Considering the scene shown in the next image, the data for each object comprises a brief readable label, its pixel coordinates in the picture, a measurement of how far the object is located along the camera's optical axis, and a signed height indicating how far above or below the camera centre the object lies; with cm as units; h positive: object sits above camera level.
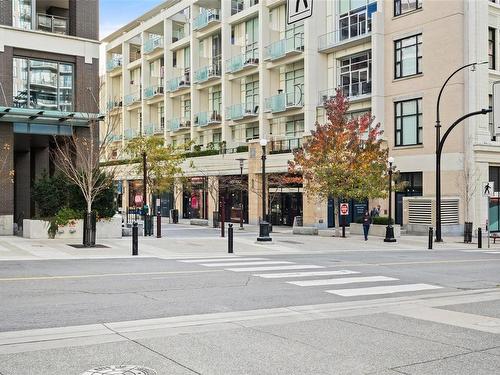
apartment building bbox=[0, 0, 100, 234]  2694 +579
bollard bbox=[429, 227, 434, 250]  2636 -172
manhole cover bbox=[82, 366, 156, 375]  622 -183
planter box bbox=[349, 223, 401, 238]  3316 -189
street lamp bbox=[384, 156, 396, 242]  3033 -187
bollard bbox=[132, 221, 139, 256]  2003 -146
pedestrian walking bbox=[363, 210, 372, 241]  3116 -144
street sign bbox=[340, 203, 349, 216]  3131 -62
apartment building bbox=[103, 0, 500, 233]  3603 +807
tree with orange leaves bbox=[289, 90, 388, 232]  3238 +209
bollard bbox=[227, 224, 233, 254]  2180 -158
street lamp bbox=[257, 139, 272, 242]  2730 -165
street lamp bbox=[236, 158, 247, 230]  3912 +32
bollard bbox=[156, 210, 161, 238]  2831 -134
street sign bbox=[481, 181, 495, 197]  2811 +39
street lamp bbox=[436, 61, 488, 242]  3052 +17
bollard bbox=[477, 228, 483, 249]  2784 -205
